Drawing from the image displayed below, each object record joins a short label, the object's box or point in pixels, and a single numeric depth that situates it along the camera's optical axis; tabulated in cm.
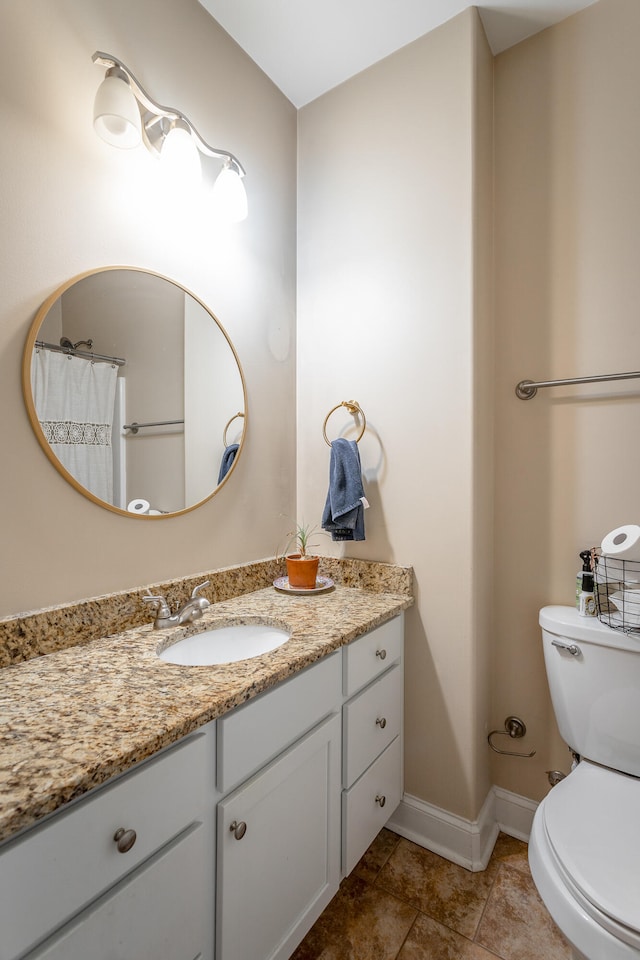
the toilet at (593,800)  83
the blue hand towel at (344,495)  157
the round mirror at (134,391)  109
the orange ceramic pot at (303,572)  158
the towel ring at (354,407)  169
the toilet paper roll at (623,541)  124
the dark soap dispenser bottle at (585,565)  141
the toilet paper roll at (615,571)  138
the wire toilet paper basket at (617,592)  127
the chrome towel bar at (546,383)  138
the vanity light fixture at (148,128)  112
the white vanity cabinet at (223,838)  62
